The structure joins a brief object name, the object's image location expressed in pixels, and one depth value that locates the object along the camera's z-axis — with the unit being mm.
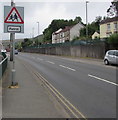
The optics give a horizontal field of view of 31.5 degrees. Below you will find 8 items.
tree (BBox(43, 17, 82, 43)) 121500
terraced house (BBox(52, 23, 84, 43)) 89744
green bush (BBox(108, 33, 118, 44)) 28242
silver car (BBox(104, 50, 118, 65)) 20641
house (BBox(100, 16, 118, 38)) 62316
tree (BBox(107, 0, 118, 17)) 42594
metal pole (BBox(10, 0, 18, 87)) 9189
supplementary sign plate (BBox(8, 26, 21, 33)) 9130
